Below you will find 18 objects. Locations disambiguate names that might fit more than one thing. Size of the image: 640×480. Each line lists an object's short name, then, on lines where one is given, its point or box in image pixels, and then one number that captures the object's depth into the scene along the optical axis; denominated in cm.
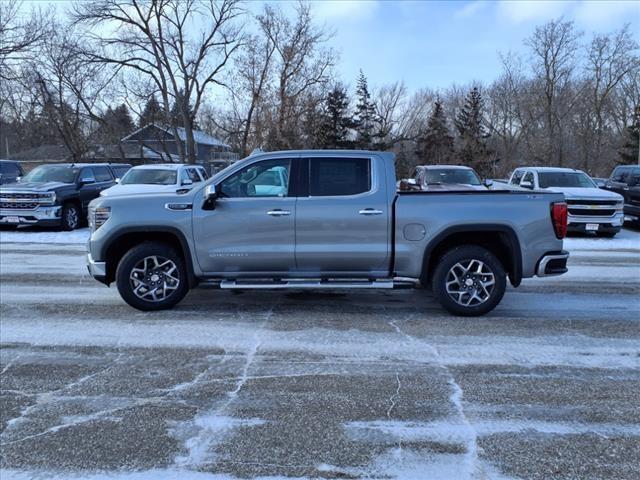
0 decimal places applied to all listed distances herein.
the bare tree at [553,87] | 4631
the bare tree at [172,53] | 3609
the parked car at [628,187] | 1630
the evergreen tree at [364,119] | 5047
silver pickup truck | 607
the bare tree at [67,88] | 3409
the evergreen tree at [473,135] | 4797
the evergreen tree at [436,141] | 5094
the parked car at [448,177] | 1600
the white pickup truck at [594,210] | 1399
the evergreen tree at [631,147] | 4866
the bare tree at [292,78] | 4088
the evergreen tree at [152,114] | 3891
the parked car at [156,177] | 1484
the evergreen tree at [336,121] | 4666
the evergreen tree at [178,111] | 3806
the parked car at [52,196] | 1428
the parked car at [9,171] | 1923
